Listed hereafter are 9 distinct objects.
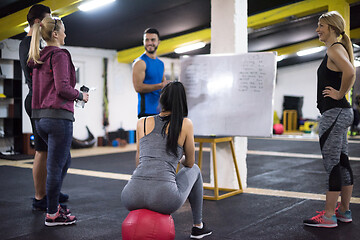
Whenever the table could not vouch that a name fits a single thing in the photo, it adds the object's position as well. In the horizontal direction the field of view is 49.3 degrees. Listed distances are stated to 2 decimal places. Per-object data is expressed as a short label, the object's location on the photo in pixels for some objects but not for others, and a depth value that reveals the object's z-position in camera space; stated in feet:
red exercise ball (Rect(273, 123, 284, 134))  43.00
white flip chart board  11.55
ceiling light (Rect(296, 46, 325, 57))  39.54
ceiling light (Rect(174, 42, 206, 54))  30.19
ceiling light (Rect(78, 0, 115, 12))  18.62
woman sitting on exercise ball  6.47
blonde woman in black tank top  8.39
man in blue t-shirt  10.30
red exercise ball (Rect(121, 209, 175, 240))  6.31
